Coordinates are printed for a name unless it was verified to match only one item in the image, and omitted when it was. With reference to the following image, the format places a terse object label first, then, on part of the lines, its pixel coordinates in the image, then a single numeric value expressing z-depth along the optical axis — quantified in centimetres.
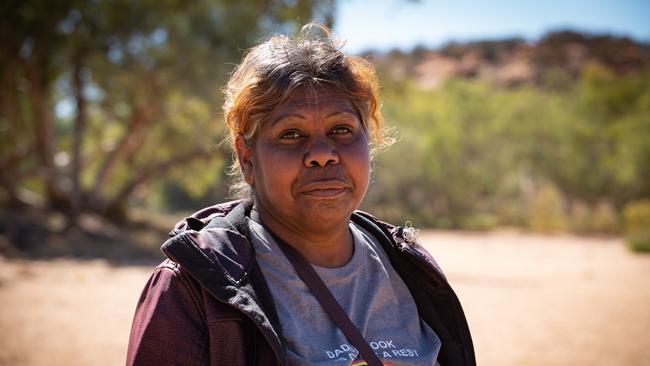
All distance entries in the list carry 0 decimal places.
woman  91
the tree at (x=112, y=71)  1101
